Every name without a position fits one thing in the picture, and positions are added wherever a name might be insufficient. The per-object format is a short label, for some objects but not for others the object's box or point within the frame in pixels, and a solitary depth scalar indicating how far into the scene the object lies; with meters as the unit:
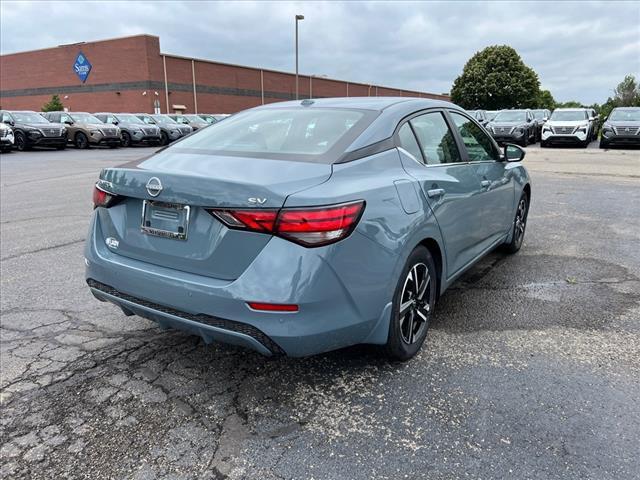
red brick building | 44.38
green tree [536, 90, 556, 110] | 76.12
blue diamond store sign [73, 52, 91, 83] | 47.41
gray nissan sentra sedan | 2.42
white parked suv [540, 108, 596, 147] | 21.52
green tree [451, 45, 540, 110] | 55.34
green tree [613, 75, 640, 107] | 51.53
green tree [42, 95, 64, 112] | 46.94
